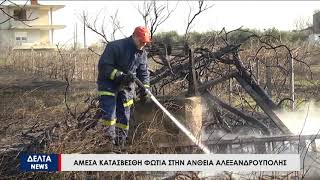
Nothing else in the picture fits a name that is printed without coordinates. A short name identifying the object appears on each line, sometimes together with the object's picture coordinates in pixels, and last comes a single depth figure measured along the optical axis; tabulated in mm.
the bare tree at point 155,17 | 11759
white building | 54406
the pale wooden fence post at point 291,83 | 10369
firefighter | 6320
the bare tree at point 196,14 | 11312
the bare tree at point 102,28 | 11936
